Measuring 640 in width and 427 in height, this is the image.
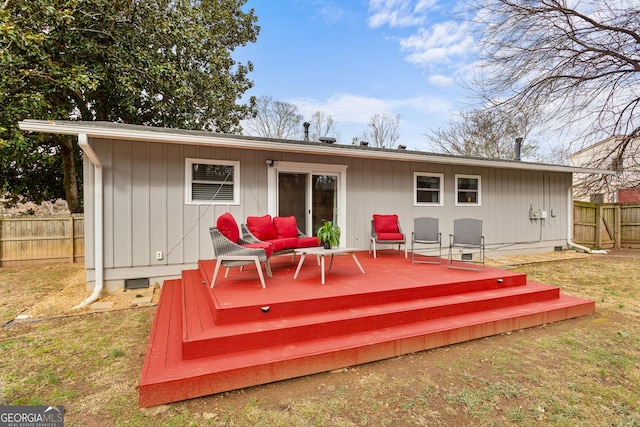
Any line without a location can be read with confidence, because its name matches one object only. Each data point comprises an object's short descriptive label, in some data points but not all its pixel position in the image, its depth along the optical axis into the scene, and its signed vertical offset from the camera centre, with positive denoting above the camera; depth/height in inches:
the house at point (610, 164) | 298.5 +48.7
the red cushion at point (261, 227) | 191.3 -10.6
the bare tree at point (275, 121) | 687.1 +206.9
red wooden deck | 90.7 -42.8
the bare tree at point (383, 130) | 741.9 +197.0
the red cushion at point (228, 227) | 145.7 -8.0
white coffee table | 145.1 -20.0
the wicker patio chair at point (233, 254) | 137.3 -19.8
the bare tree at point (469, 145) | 578.6 +131.3
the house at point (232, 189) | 183.5 +16.6
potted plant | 153.3 -12.5
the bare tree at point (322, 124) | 752.3 +214.9
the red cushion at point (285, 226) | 201.2 -10.5
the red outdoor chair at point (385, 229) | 239.8 -15.3
